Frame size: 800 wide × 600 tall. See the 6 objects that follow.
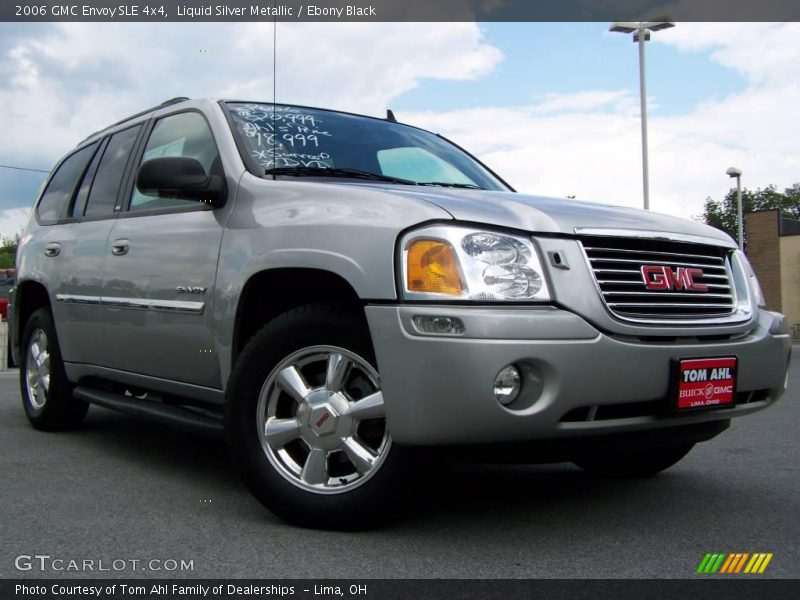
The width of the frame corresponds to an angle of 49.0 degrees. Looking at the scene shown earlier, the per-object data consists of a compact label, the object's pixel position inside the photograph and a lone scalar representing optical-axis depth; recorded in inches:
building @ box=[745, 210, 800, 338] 1443.2
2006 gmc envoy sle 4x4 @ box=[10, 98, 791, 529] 110.8
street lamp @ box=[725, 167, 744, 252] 1237.7
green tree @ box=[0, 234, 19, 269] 2888.8
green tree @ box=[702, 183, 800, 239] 2418.8
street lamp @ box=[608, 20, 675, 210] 796.6
